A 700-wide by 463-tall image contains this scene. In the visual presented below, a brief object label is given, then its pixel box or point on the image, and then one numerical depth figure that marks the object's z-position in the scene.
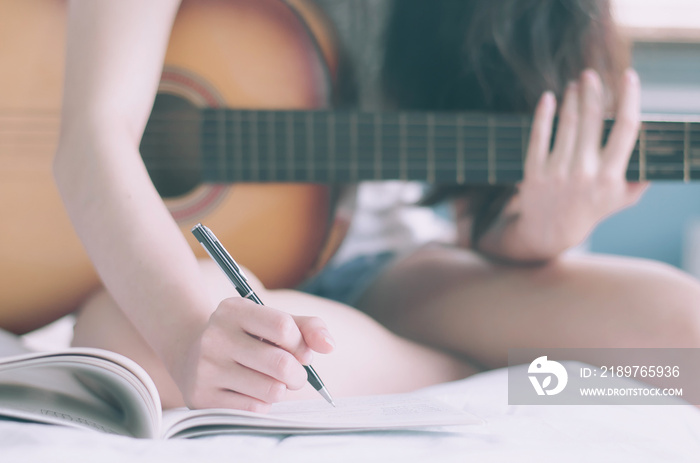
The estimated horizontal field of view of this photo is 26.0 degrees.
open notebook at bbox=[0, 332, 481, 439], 0.79
